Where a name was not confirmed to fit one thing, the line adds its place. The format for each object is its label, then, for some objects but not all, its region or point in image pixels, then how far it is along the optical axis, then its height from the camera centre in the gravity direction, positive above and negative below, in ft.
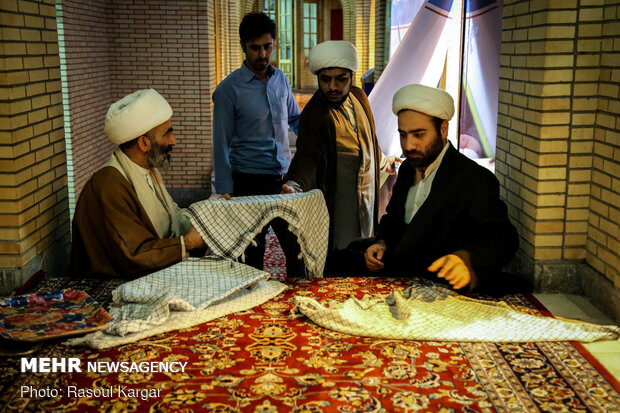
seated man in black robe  11.05 -2.35
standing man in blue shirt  17.46 -1.15
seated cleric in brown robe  11.77 -2.30
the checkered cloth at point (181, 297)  9.65 -3.45
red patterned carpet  7.93 -3.78
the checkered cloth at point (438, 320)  9.67 -3.61
